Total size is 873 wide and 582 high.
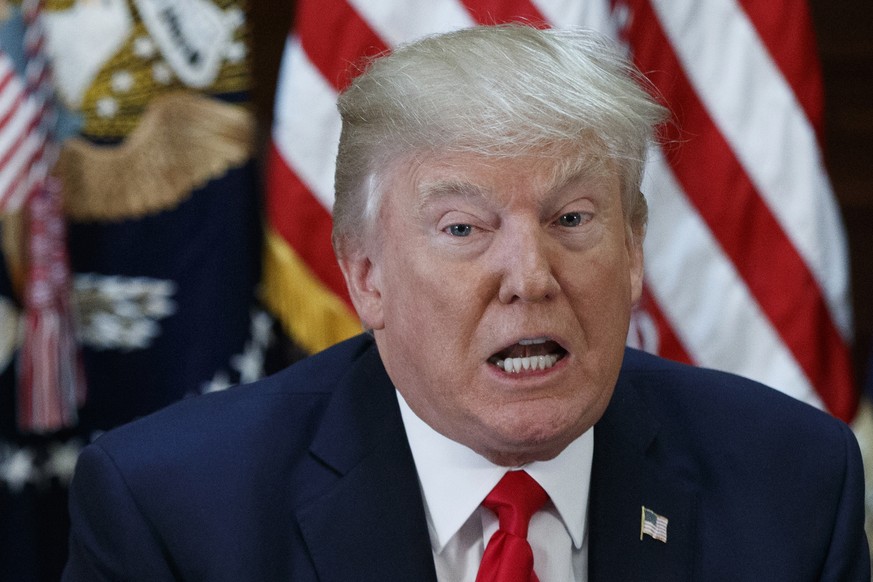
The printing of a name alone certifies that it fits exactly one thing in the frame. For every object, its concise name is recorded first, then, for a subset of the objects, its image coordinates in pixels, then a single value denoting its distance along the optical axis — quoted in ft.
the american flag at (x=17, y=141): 17.42
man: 9.63
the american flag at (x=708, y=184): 17.90
